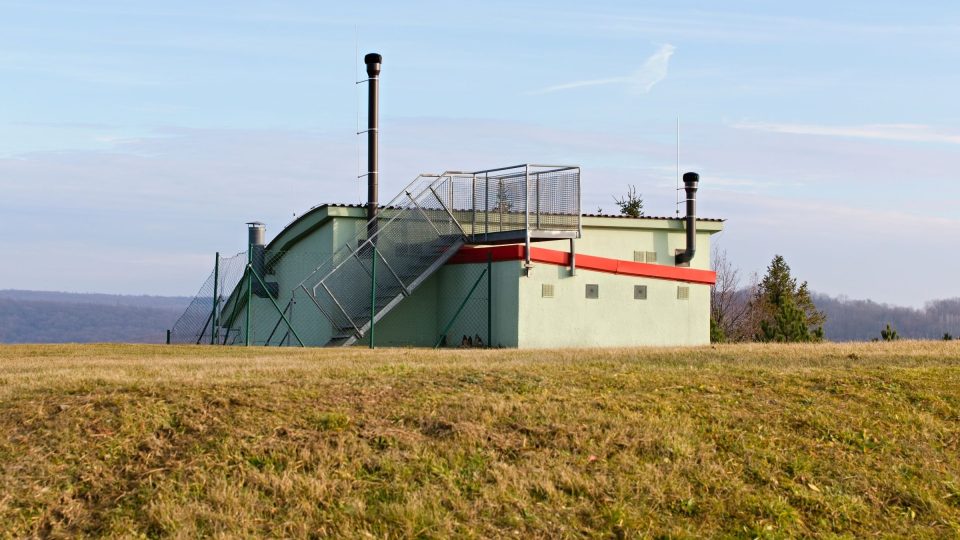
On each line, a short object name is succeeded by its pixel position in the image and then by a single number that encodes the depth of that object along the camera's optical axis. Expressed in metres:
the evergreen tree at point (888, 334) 38.65
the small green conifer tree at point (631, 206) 50.50
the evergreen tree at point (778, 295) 56.38
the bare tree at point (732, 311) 56.81
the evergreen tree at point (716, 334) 38.43
